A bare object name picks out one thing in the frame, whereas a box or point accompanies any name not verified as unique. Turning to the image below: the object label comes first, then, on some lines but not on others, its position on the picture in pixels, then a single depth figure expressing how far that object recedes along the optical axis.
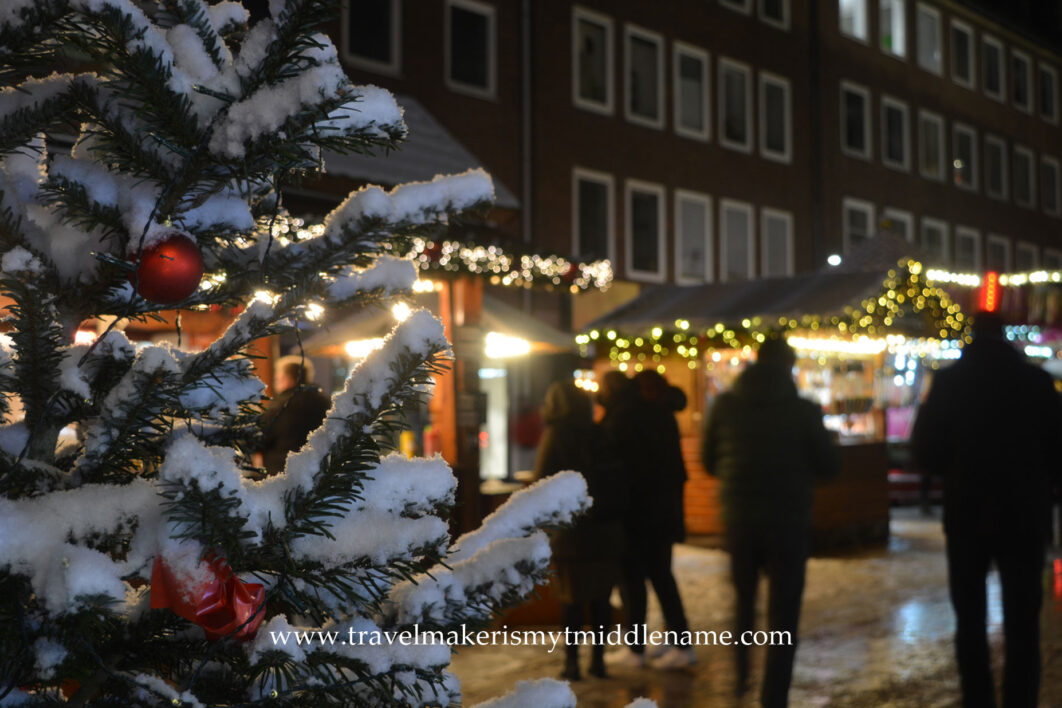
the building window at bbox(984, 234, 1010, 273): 29.61
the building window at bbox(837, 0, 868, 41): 25.55
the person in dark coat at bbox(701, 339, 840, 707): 4.94
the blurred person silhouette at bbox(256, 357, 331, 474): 6.15
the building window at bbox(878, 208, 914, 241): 25.80
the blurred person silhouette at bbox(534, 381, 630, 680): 6.00
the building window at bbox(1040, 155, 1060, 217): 32.66
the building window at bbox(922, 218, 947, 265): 27.22
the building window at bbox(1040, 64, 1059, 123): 32.75
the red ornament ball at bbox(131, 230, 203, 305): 1.35
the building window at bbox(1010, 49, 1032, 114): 31.28
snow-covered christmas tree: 1.26
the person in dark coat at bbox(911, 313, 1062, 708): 4.51
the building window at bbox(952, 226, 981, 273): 28.42
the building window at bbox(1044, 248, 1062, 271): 32.31
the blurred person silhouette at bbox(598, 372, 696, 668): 6.48
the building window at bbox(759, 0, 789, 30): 22.98
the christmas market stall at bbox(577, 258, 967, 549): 12.15
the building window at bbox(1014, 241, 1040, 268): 30.93
